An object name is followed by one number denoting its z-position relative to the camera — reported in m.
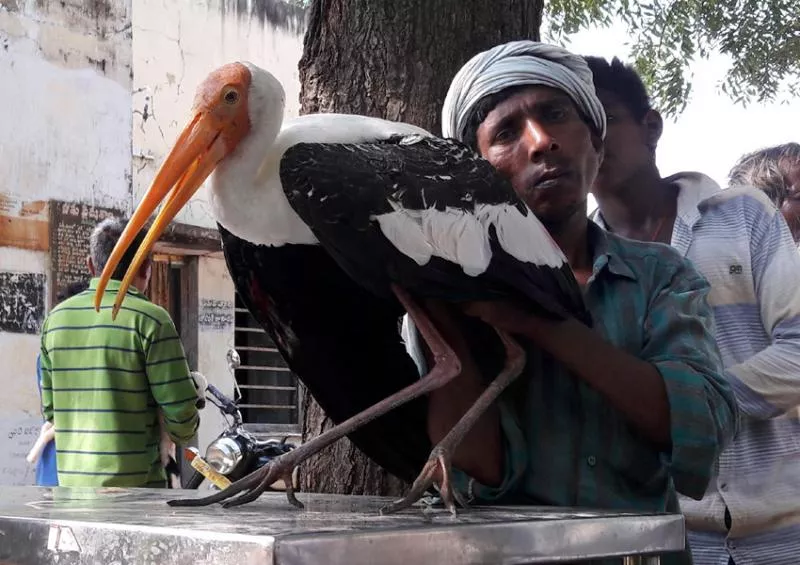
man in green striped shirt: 4.02
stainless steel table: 1.10
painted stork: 1.67
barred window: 10.64
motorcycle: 5.52
